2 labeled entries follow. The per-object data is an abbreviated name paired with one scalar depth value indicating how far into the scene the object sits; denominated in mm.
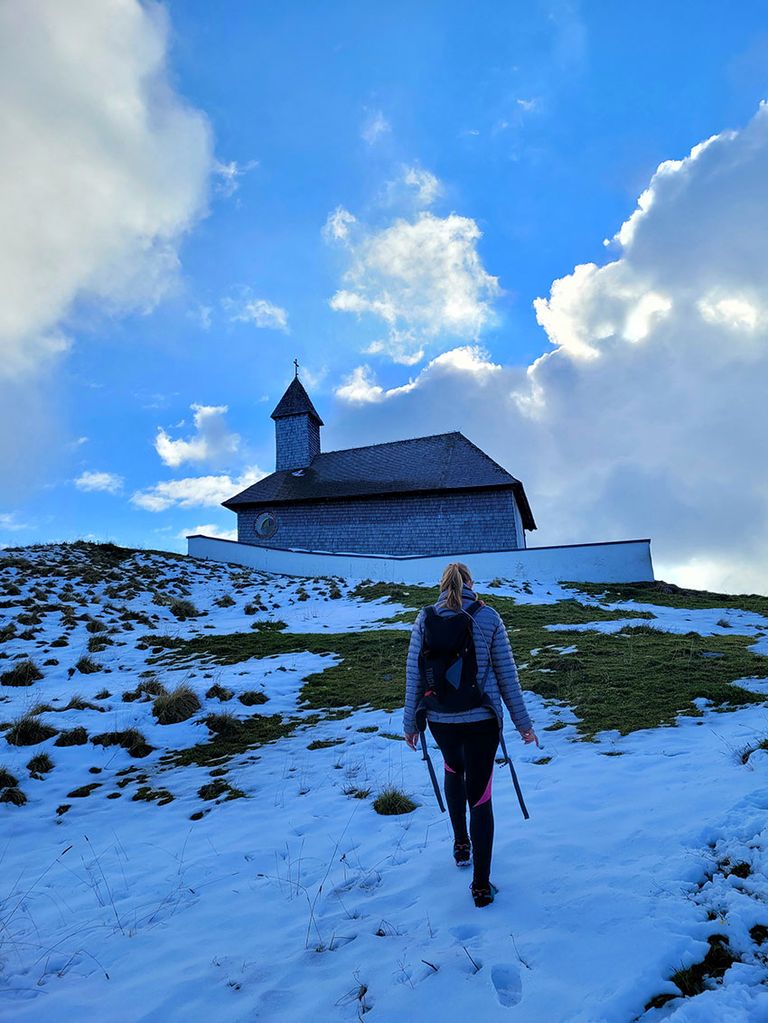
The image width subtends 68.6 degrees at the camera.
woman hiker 3604
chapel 28797
